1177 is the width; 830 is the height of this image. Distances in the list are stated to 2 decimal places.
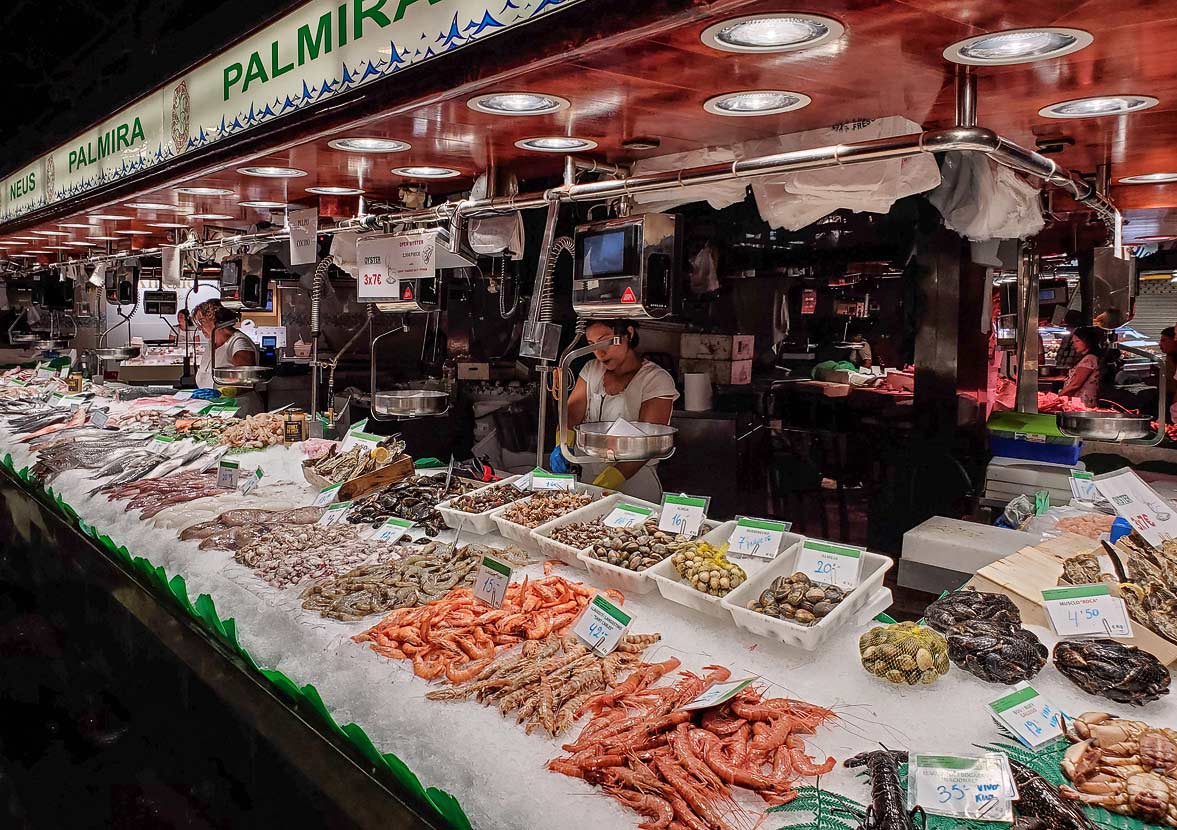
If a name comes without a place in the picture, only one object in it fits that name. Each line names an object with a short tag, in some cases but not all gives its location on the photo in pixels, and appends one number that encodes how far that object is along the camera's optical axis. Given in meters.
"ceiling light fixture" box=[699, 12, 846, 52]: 1.85
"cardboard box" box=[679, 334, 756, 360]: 5.97
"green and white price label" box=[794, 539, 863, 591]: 2.26
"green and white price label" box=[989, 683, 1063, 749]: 1.63
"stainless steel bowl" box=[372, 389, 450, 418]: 4.17
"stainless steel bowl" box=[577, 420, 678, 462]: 2.71
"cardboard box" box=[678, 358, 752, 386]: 6.01
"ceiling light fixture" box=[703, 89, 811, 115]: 2.55
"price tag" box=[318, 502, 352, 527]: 3.30
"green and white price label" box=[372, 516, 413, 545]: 3.06
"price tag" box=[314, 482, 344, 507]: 3.58
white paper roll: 6.05
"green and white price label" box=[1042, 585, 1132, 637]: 1.91
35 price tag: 1.37
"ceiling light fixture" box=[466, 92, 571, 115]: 2.59
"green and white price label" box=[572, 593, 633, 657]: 2.04
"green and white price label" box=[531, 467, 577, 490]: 3.42
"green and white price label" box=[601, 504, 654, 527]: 2.97
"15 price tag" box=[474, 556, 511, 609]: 2.32
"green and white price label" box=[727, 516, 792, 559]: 2.51
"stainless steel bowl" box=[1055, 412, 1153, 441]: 3.69
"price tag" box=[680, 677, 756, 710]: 1.70
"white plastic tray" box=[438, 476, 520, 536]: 3.08
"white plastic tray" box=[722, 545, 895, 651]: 1.98
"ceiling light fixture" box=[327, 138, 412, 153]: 3.38
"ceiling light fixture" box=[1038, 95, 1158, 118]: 2.55
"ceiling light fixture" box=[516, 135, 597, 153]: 3.23
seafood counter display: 1.51
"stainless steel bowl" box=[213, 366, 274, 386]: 5.93
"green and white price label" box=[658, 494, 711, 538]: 2.78
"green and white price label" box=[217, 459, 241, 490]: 3.90
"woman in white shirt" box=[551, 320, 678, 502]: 4.35
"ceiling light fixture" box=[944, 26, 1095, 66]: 1.92
